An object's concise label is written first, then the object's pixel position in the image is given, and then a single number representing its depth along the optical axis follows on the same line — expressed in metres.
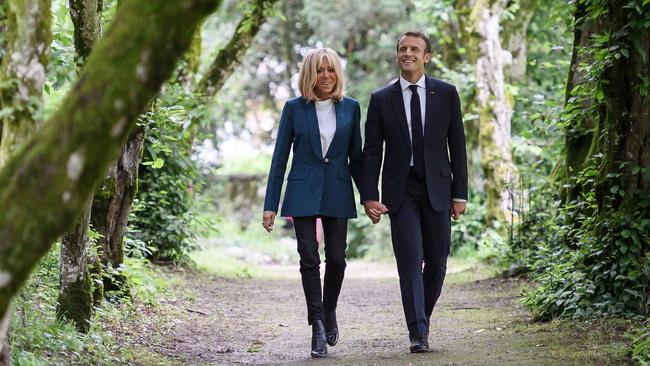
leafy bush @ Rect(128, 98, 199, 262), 20.60
